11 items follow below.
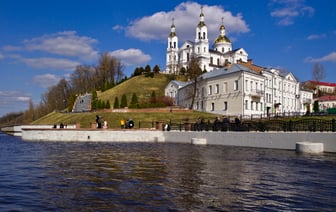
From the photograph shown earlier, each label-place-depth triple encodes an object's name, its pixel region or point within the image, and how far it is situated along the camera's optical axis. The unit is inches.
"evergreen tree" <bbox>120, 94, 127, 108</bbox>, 2724.4
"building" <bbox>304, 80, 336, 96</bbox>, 4175.7
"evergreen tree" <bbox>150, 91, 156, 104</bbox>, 2762.8
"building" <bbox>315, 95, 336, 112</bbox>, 3580.2
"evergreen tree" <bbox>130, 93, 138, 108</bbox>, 2628.7
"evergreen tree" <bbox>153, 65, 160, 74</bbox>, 4546.3
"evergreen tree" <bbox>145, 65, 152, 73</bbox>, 4569.4
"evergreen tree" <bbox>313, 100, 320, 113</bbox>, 2430.7
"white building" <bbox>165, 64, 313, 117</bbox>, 2190.0
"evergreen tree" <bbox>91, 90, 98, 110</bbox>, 2842.0
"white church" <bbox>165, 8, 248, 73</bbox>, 4256.9
